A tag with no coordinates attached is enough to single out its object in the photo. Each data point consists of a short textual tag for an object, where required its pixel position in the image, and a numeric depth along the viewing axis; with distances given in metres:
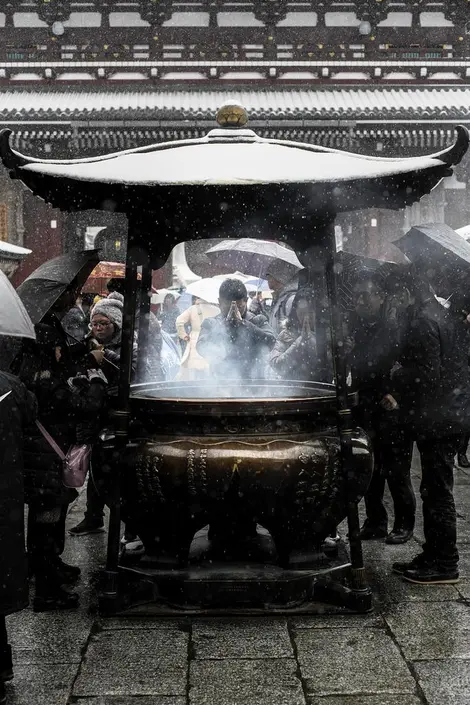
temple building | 18.58
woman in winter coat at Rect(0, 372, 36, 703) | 3.52
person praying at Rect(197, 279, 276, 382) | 7.14
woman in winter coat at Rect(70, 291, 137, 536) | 6.22
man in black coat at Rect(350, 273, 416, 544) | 5.71
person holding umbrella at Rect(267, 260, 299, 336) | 9.29
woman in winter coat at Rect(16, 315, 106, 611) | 4.59
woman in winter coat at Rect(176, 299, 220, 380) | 10.91
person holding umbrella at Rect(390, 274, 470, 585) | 5.00
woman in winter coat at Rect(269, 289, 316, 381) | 6.52
